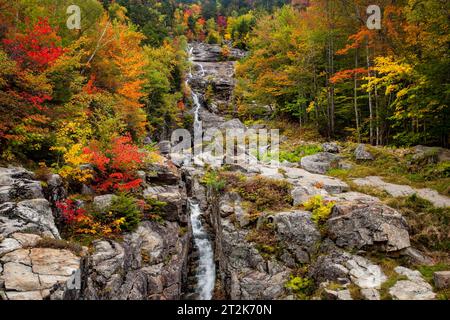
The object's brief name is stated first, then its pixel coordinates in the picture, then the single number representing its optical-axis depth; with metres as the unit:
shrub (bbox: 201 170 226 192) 14.45
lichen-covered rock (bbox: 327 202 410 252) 9.55
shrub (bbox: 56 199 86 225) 9.77
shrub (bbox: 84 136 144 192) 11.76
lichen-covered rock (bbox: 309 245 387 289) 8.59
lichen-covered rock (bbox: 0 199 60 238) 7.97
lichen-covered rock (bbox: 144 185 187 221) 13.10
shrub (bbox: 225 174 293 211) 12.52
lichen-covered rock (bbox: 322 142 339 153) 19.12
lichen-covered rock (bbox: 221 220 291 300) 9.89
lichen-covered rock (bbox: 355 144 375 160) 16.81
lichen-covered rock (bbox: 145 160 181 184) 15.72
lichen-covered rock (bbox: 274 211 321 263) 10.29
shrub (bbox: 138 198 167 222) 12.20
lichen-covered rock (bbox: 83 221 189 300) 8.70
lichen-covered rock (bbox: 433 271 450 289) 7.86
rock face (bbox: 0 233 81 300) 6.38
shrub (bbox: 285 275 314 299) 9.27
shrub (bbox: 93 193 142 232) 10.42
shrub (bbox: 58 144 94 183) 10.66
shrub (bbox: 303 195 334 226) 10.84
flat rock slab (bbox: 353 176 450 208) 11.19
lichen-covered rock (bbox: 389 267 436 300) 7.75
